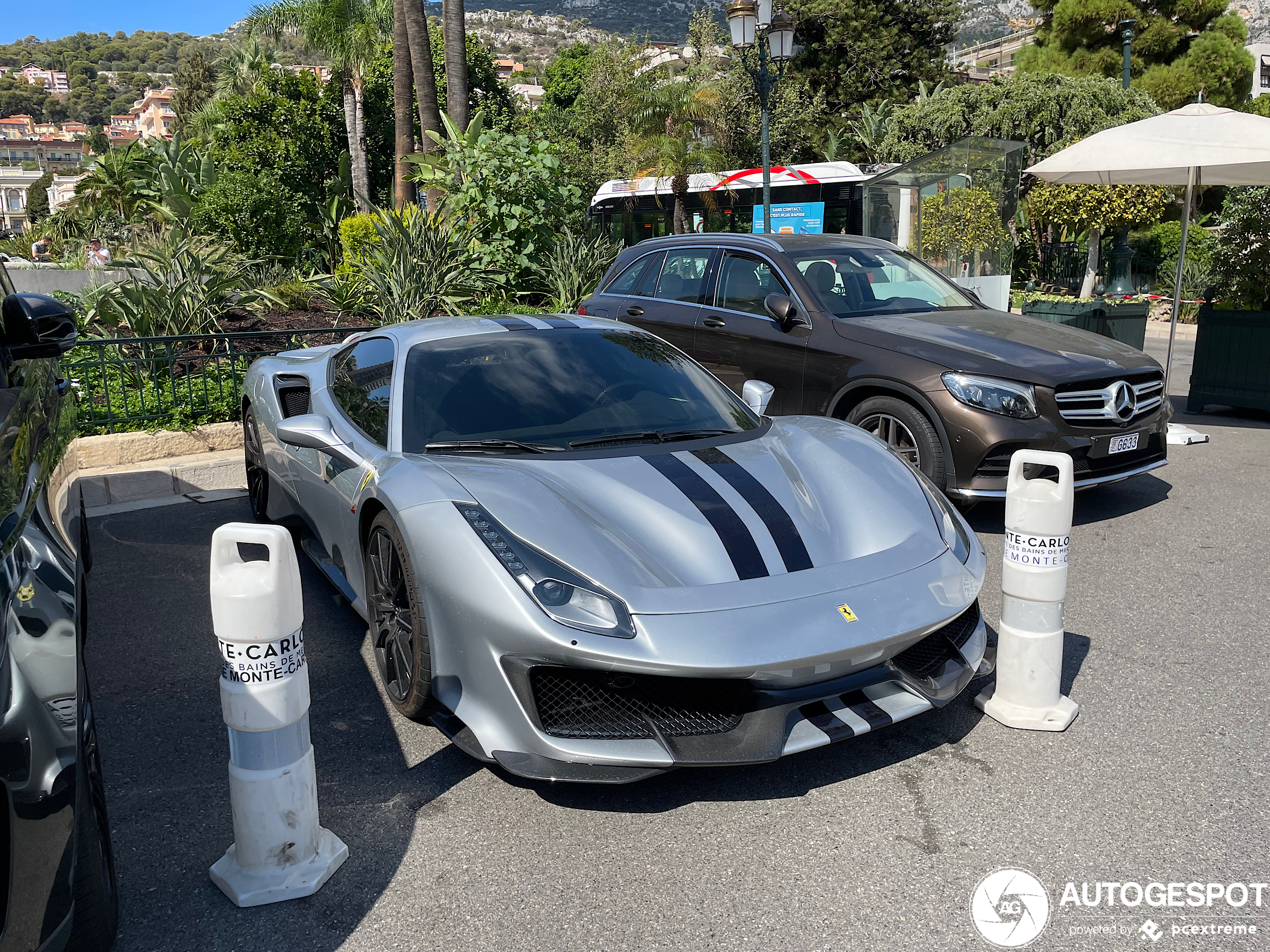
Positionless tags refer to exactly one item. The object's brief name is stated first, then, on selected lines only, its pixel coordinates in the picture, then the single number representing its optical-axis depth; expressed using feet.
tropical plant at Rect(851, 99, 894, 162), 112.06
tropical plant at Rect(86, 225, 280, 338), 27.73
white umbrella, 26.94
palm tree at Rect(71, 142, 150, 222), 94.94
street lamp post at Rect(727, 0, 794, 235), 46.60
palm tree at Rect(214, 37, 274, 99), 153.07
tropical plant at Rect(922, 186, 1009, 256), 48.73
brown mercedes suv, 18.30
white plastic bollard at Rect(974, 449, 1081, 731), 11.03
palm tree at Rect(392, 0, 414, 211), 68.80
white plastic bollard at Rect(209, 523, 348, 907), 8.24
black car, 5.91
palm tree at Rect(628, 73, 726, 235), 87.81
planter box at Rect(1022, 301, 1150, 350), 36.24
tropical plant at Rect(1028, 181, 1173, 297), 68.18
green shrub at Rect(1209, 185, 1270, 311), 30.17
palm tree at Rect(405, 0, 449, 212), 53.98
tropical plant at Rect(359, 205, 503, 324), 31.89
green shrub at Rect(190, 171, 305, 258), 88.28
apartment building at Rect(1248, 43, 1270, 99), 237.25
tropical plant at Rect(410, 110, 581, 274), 35.58
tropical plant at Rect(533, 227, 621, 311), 35.63
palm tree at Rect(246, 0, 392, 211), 102.73
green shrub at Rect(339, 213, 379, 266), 35.27
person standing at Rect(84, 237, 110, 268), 53.26
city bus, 71.26
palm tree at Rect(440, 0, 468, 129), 51.13
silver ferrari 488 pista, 9.23
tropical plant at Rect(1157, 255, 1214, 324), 59.57
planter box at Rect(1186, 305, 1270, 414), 29.63
